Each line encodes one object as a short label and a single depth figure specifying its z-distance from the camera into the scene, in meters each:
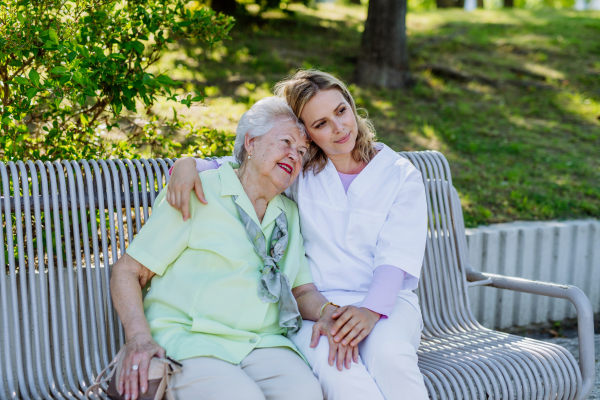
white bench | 2.65
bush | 3.12
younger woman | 2.62
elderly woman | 2.32
